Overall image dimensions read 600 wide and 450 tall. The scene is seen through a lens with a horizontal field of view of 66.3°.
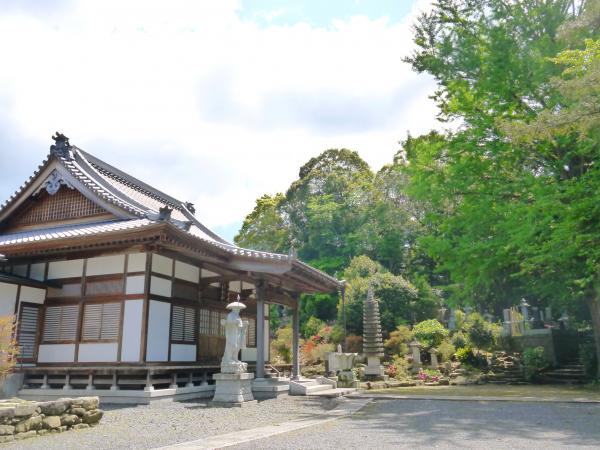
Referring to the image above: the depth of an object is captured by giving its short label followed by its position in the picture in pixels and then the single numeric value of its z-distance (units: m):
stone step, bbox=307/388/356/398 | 13.89
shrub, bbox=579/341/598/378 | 18.88
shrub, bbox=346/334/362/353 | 26.44
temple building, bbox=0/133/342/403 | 12.07
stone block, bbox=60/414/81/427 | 8.08
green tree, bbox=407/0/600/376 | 12.78
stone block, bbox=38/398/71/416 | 7.85
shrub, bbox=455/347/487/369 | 23.00
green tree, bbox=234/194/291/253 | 45.75
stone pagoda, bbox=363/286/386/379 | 19.95
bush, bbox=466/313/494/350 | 25.42
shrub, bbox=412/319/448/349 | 24.91
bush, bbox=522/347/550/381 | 20.11
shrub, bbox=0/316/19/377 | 9.35
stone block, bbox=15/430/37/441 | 7.30
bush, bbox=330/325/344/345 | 27.13
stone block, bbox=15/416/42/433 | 7.39
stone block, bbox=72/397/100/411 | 8.45
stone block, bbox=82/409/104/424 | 8.51
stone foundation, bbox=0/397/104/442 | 7.26
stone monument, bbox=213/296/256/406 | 11.49
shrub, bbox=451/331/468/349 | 24.94
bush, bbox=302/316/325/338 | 31.41
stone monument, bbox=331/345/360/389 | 17.08
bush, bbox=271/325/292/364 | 24.48
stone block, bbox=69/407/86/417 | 8.28
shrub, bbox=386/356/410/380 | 21.02
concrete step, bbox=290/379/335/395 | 14.12
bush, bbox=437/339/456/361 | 23.62
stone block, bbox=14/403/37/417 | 7.38
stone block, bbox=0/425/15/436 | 7.12
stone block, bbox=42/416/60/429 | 7.80
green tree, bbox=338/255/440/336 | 27.78
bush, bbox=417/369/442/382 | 20.44
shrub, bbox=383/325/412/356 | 24.70
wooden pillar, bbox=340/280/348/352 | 16.76
